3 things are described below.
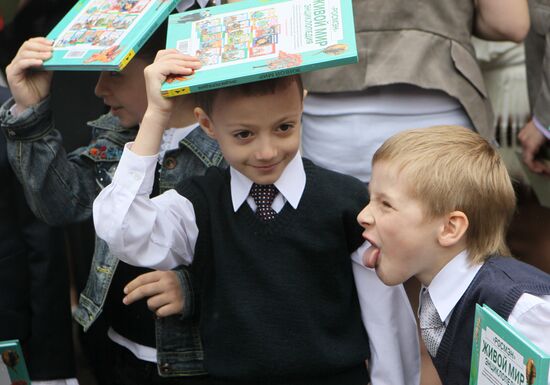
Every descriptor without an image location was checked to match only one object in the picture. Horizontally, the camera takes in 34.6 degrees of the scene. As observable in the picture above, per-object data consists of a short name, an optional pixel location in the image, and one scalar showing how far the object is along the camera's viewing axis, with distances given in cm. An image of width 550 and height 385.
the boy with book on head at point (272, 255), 211
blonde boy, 203
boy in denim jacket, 228
